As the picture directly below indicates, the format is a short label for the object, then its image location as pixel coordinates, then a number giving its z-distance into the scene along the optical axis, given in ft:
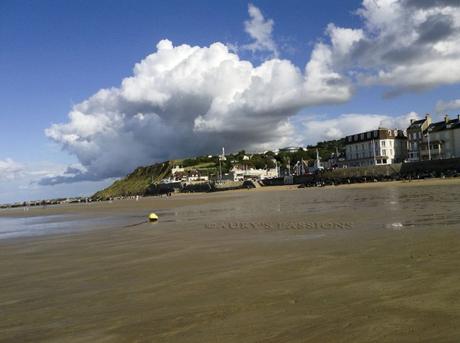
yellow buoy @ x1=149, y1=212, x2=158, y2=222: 87.02
